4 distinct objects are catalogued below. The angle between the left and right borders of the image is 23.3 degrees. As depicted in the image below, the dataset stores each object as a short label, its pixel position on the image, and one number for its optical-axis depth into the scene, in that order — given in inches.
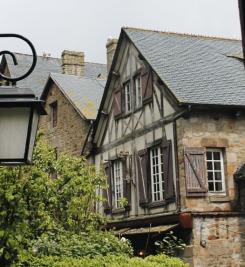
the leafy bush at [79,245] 476.4
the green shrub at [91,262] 430.6
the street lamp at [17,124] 126.3
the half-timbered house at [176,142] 598.9
